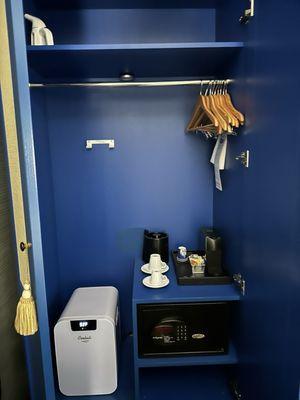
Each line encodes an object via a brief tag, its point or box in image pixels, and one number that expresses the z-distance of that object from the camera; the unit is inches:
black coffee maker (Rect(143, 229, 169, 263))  71.5
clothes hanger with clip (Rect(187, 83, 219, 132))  51.8
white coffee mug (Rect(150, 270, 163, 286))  60.5
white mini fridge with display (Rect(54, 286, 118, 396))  61.0
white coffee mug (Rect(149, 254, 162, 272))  63.5
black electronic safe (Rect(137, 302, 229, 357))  58.5
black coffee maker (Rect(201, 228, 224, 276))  62.0
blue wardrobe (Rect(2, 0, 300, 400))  38.4
